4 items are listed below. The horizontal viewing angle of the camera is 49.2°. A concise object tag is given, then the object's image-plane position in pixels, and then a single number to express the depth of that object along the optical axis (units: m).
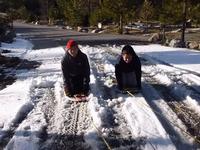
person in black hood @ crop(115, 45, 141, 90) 4.92
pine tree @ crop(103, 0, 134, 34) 21.46
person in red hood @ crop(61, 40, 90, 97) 4.76
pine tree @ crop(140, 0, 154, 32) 23.41
